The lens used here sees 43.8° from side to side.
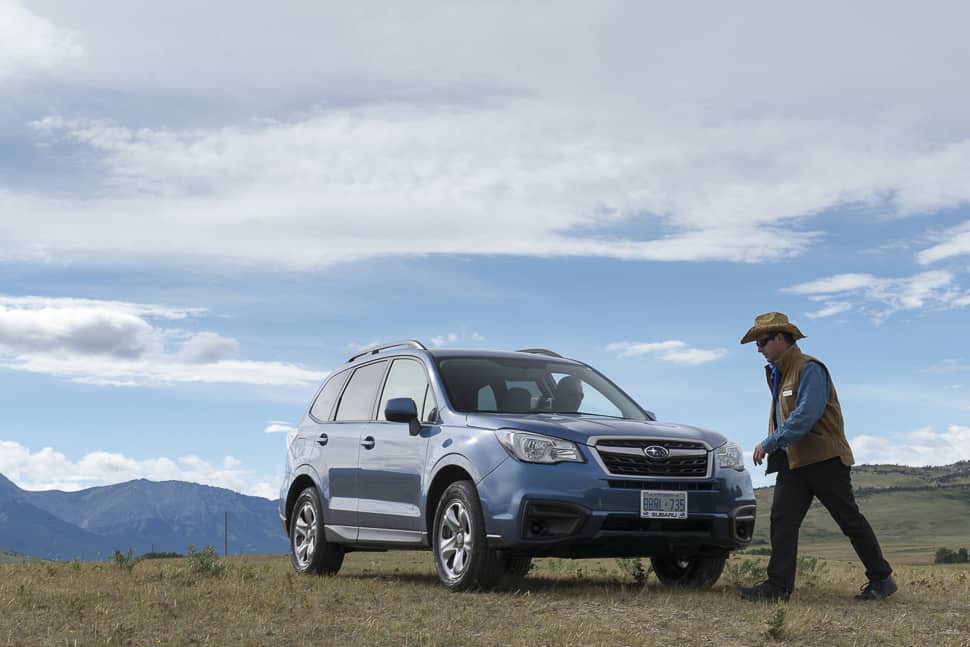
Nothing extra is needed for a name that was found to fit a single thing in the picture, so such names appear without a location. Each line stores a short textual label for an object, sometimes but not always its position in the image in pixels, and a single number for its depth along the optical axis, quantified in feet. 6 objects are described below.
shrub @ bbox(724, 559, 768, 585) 35.76
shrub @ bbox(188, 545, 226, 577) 37.81
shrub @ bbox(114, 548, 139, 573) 42.65
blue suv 29.22
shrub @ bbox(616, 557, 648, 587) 34.76
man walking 29.32
